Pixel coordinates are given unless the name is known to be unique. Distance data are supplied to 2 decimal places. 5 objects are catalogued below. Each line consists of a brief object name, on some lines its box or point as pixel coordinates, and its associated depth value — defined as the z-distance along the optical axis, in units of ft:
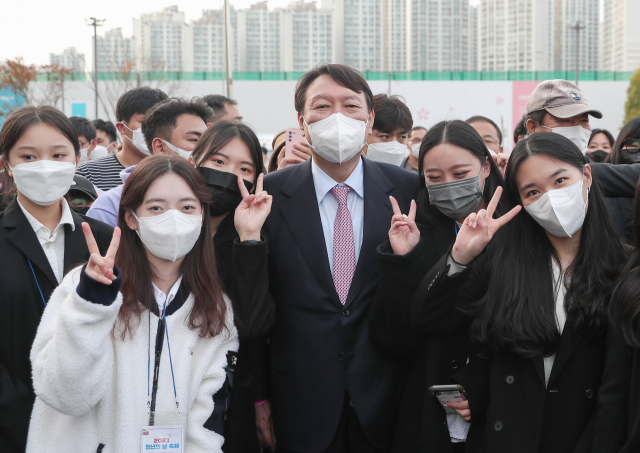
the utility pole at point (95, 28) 76.62
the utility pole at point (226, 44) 48.93
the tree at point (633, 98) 91.17
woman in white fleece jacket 6.82
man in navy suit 8.55
